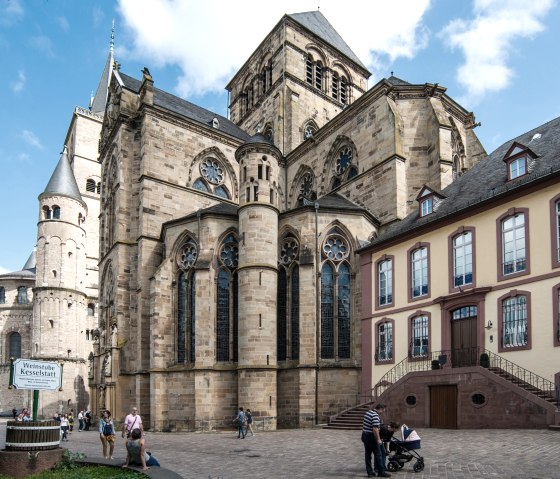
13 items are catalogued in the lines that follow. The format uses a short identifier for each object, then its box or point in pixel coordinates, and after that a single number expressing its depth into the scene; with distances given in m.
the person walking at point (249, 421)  22.39
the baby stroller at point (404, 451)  11.50
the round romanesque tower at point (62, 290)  51.59
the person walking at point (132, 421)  15.04
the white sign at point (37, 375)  11.48
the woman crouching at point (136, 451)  10.87
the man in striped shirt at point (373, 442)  10.86
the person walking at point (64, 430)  25.44
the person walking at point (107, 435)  15.34
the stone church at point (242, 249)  26.45
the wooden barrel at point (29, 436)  11.27
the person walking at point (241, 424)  21.55
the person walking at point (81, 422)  33.88
